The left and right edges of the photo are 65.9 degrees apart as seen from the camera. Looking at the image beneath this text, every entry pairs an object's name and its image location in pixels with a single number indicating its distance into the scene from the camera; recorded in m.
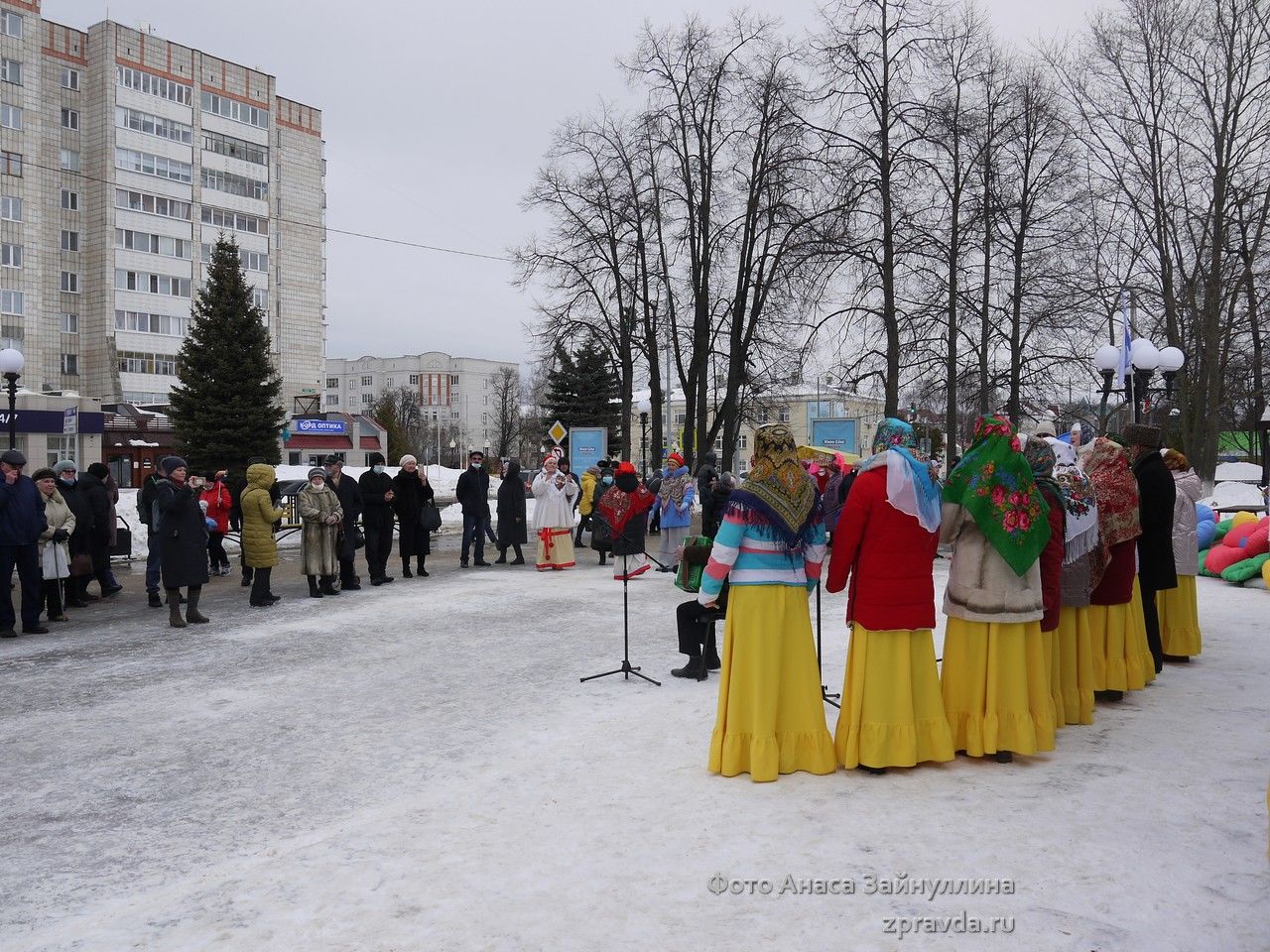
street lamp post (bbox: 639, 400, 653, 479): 31.50
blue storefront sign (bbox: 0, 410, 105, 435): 38.91
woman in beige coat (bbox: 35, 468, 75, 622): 11.05
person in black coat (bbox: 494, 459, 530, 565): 17.22
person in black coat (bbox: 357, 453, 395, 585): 14.31
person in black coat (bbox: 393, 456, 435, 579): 15.30
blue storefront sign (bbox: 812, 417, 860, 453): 26.98
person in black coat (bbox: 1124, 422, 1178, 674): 7.88
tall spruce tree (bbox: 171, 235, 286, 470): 41.75
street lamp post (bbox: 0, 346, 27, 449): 17.88
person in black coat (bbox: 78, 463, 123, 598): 12.56
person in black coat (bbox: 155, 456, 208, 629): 10.80
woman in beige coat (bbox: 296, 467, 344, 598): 12.86
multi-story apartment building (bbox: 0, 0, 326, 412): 51.75
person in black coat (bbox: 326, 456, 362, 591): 13.59
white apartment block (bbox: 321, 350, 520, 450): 126.25
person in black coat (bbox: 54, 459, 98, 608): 12.11
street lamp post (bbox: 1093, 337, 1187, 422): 15.48
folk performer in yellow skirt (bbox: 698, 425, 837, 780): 5.32
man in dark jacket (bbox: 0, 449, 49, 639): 10.20
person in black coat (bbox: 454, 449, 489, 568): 16.84
